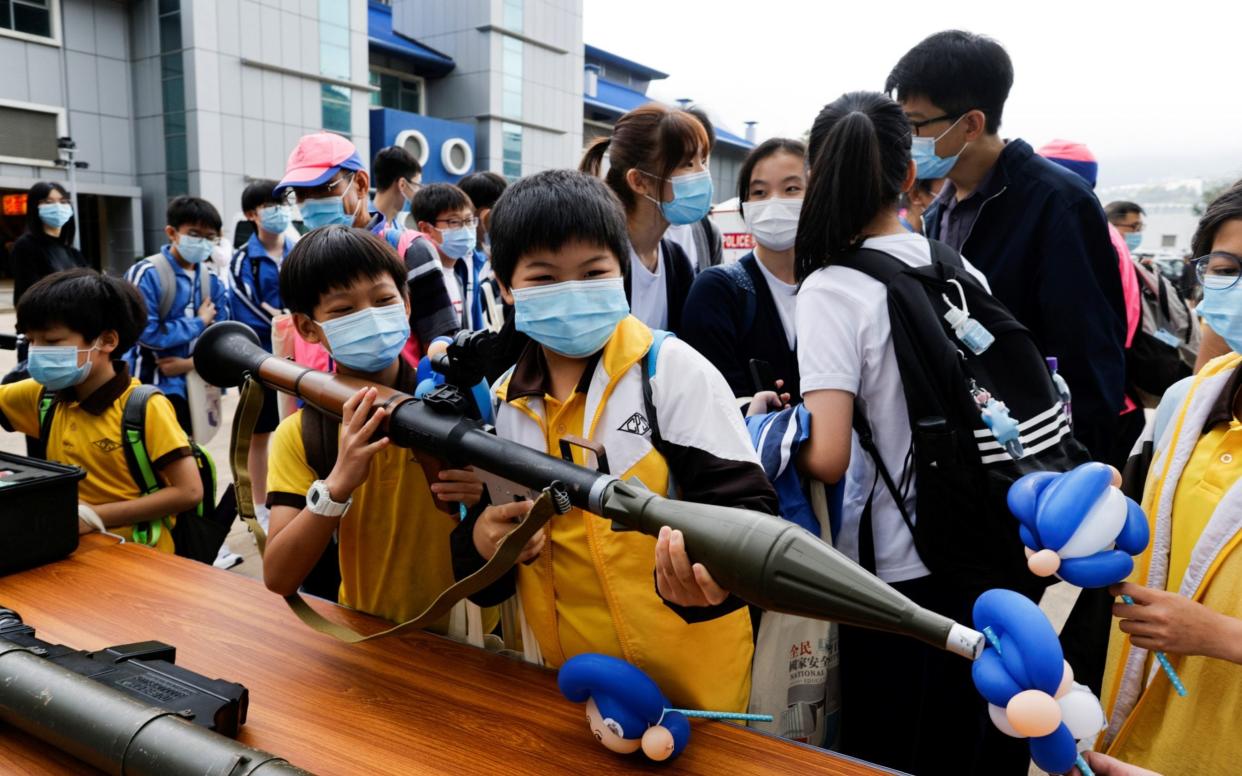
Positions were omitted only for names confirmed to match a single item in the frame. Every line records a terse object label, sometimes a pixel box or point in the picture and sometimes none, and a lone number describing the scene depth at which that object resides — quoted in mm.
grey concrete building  16734
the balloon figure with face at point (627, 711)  1179
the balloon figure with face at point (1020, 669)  903
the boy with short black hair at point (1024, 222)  2342
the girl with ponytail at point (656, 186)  2891
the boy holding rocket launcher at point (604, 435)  1433
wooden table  1216
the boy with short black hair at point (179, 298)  4496
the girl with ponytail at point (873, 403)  1822
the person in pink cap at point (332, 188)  3621
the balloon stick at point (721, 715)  1251
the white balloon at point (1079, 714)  1006
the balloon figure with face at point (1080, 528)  1132
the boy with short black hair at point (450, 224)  5199
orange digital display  16078
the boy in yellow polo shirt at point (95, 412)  2520
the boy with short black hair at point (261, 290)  4789
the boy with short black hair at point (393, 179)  4516
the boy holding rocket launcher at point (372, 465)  1780
